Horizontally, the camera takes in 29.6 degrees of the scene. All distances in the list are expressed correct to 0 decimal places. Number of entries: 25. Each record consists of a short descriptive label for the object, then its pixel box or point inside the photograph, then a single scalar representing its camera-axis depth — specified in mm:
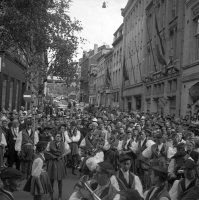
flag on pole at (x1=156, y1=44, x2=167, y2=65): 29125
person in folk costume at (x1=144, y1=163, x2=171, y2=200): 4652
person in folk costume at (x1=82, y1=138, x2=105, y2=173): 6844
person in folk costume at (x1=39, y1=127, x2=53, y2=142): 10684
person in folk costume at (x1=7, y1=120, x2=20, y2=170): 11828
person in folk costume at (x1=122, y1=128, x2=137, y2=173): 10547
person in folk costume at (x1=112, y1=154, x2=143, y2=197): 5483
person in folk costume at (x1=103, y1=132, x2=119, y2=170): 9976
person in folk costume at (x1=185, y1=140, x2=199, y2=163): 7711
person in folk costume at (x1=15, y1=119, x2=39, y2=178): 11044
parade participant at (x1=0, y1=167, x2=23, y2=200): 4176
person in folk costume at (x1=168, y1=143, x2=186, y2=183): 7054
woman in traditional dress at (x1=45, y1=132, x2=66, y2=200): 8961
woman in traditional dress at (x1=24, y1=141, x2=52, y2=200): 7898
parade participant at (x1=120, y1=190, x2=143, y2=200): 3550
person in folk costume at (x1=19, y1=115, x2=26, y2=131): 12144
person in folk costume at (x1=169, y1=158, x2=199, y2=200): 5168
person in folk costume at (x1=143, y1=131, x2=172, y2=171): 9453
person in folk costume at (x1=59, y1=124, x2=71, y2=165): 11609
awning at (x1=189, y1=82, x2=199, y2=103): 24875
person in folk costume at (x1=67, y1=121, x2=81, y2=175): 12578
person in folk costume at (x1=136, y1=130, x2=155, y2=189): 10148
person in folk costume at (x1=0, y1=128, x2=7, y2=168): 10469
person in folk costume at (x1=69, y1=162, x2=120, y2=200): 4758
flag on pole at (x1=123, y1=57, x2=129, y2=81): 41275
